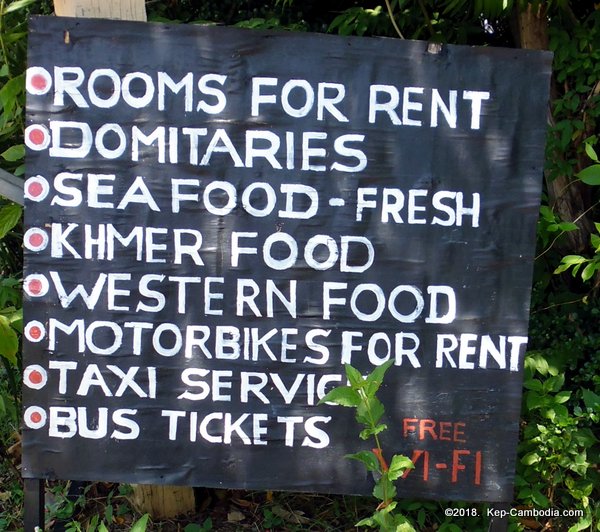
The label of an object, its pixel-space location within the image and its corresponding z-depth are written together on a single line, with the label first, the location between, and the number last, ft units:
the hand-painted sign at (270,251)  7.78
